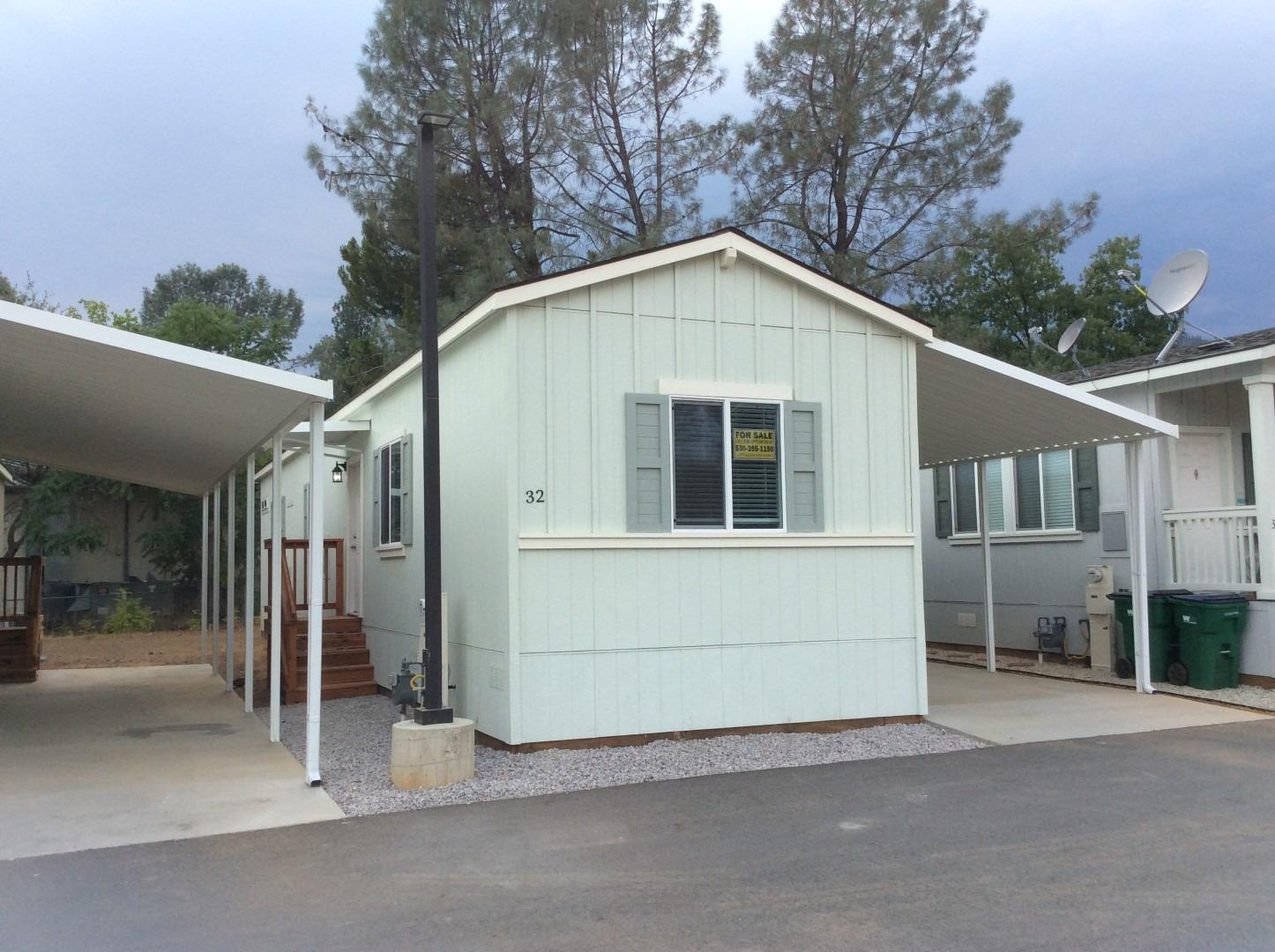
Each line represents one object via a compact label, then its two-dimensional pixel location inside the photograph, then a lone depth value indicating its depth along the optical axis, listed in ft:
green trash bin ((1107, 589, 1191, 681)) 35.17
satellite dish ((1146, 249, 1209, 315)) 38.47
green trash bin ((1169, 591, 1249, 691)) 33.53
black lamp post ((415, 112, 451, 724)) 22.70
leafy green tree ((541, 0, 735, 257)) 63.00
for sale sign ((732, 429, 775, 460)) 27.27
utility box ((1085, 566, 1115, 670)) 38.32
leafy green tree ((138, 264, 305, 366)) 162.61
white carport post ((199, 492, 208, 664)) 47.21
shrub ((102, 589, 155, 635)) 66.74
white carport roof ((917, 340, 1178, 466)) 30.73
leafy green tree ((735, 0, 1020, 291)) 64.13
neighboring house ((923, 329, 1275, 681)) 33.96
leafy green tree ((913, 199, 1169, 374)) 92.53
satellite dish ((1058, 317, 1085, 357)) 44.78
